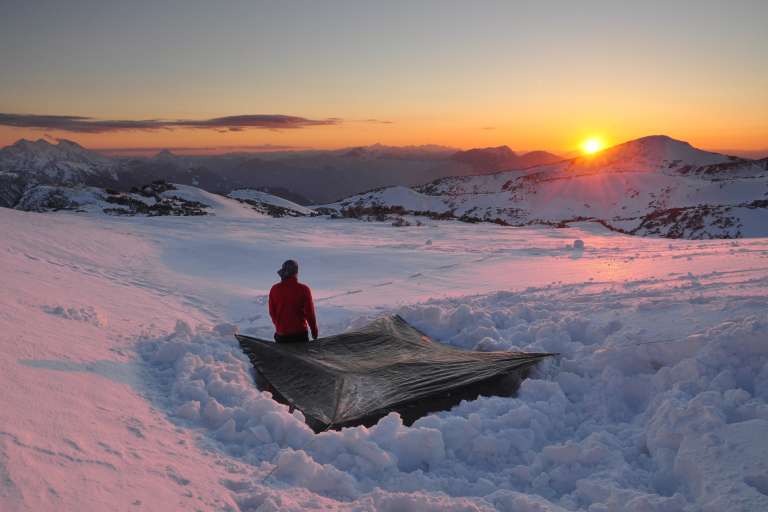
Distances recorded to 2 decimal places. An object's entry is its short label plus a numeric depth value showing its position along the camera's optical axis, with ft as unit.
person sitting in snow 18.34
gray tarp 13.89
